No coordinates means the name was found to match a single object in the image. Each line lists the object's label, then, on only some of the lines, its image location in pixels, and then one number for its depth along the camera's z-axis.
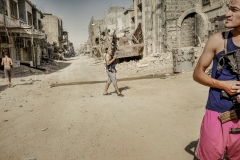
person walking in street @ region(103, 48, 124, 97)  6.41
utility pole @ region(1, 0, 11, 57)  15.55
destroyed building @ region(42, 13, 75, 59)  46.97
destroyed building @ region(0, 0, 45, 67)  15.67
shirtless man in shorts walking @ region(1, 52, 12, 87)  9.42
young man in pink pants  1.51
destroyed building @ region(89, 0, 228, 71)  13.95
